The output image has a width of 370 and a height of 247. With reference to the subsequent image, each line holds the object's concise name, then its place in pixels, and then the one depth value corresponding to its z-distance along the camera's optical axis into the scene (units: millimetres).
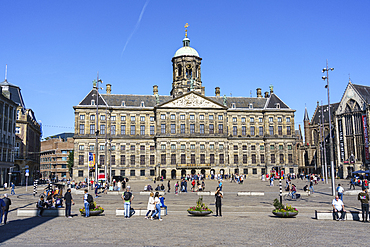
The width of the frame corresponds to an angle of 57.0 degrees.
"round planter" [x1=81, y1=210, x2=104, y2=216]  19791
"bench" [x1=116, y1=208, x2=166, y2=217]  20264
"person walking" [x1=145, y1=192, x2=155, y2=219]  18859
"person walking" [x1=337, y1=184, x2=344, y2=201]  24234
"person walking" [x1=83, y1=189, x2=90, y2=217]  19516
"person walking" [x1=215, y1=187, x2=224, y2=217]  19641
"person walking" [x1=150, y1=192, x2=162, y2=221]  18453
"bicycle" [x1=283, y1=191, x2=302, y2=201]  30341
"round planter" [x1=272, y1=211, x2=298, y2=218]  19000
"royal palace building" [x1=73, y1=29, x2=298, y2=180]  76750
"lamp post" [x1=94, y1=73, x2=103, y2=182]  38531
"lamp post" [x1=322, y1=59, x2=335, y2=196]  34475
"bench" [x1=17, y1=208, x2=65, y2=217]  20297
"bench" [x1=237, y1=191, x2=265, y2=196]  35469
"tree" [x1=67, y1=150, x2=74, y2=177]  109925
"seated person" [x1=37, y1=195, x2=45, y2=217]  20278
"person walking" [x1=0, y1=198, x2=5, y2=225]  17295
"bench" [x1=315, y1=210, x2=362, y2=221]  18594
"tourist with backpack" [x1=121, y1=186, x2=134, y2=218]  19344
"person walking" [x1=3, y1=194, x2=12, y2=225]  17422
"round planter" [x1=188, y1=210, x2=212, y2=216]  19594
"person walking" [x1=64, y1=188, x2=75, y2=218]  19391
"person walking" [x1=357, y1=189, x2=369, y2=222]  17891
